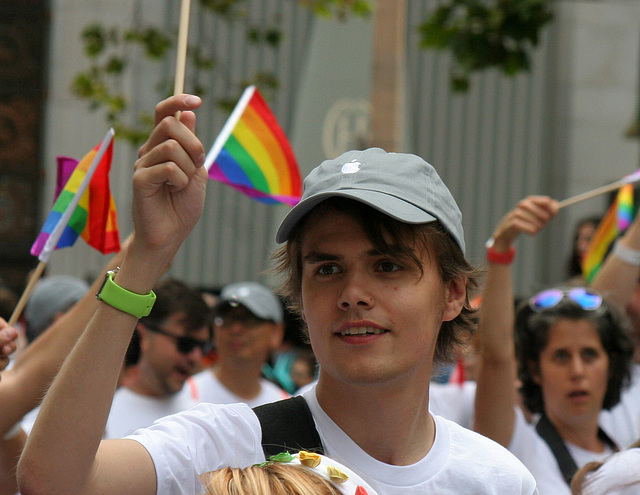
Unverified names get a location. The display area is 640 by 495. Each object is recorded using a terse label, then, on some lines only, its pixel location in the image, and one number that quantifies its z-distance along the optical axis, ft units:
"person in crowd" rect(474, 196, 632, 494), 20.94
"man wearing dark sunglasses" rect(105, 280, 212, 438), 29.55
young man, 10.80
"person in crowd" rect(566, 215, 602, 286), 35.94
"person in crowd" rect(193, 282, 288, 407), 33.86
